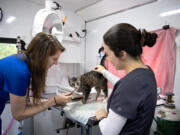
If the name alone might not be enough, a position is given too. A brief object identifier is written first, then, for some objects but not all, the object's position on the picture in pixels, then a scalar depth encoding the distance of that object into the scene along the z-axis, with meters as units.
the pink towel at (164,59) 1.39
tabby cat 1.22
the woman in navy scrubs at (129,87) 0.54
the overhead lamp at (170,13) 1.36
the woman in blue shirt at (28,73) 0.74
